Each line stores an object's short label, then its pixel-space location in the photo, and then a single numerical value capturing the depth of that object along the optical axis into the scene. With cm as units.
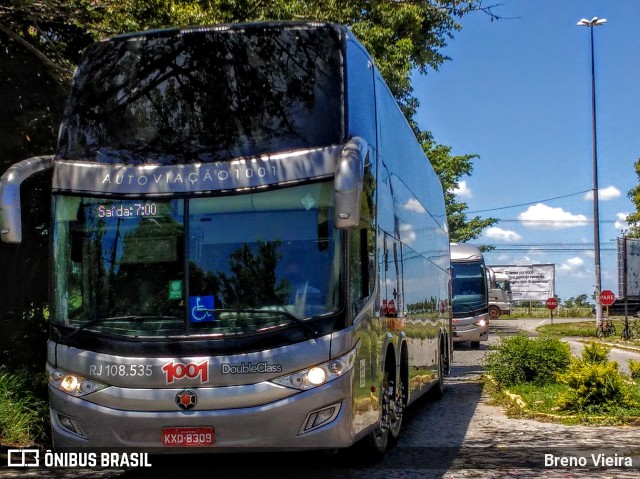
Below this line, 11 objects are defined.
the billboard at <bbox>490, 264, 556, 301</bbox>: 9012
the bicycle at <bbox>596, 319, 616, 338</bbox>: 3869
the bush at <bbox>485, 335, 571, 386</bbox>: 1573
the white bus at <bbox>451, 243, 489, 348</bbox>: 3194
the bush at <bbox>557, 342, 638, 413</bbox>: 1229
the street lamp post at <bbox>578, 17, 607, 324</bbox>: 3738
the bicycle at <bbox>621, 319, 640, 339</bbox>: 3625
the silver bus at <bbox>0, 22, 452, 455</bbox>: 729
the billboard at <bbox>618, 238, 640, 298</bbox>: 3766
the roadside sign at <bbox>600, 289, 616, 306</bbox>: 3829
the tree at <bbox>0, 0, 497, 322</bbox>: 1206
